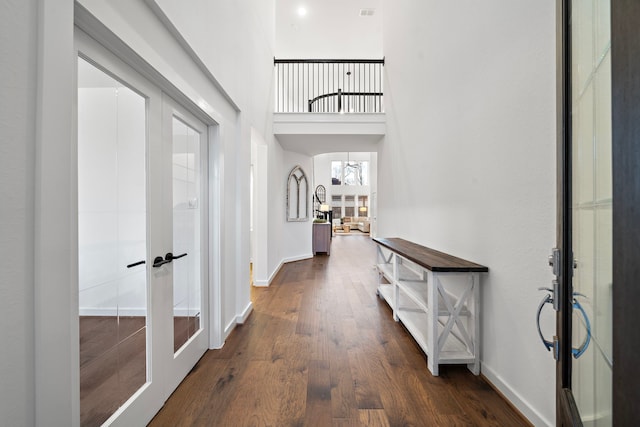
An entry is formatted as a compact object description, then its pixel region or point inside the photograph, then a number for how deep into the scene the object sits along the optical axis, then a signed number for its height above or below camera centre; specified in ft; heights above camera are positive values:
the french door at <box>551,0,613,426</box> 2.15 -0.11
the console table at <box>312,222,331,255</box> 23.95 -2.18
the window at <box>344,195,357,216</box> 55.62 +1.70
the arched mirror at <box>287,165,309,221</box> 19.75 +1.38
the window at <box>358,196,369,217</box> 56.08 +1.51
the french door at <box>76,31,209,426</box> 3.85 -0.49
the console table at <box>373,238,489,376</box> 6.45 -2.47
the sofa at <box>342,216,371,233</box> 52.59 -1.58
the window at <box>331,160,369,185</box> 53.93 +8.20
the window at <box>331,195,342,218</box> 55.16 +1.69
